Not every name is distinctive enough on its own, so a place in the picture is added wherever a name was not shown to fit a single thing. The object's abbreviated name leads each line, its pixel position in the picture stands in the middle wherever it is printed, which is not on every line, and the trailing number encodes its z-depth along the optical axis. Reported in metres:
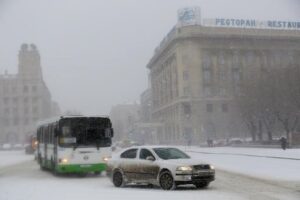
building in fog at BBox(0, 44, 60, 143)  161.12
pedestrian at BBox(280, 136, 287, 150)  52.69
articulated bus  26.95
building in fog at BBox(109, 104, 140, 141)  146.00
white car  18.95
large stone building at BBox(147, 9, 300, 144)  119.06
